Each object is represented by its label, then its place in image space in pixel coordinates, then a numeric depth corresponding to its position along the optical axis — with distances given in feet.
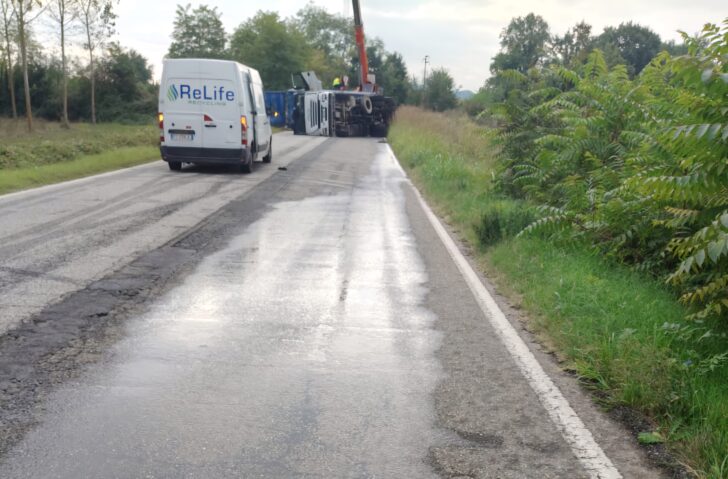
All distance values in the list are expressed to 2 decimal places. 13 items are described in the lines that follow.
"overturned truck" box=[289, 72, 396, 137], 131.85
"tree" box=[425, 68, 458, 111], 265.95
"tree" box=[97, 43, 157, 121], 194.80
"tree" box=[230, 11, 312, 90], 252.83
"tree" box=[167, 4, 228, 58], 239.50
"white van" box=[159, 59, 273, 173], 56.18
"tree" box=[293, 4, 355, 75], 420.77
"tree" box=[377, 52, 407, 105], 274.36
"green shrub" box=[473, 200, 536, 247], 32.22
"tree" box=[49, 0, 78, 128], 122.83
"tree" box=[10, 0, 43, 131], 107.96
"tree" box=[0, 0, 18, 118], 124.57
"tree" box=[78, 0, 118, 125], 135.99
